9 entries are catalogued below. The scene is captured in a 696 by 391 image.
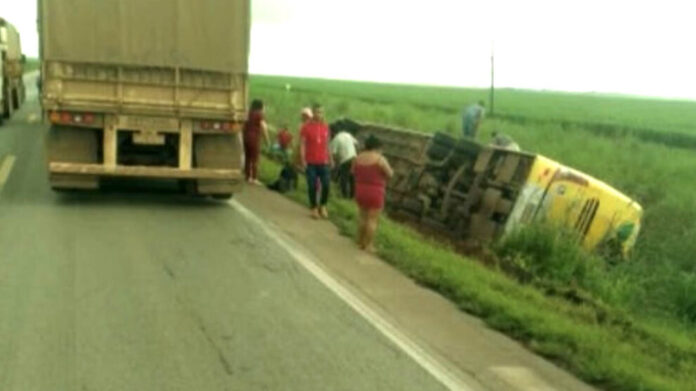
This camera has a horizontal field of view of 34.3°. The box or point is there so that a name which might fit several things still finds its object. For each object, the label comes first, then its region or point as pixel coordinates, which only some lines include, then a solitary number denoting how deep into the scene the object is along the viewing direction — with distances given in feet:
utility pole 197.41
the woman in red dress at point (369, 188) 46.11
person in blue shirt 88.89
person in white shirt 64.23
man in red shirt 54.75
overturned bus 59.31
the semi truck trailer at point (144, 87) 51.67
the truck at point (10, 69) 118.01
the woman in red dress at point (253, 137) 67.46
